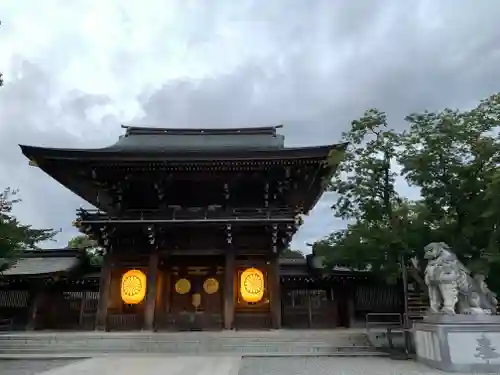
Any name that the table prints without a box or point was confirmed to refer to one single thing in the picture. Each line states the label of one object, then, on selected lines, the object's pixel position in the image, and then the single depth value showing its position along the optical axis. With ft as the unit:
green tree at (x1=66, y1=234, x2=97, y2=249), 142.41
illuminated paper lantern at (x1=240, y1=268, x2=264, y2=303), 58.85
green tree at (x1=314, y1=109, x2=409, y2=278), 45.19
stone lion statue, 34.09
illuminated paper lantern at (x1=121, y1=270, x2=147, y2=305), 59.52
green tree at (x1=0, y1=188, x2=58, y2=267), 43.04
